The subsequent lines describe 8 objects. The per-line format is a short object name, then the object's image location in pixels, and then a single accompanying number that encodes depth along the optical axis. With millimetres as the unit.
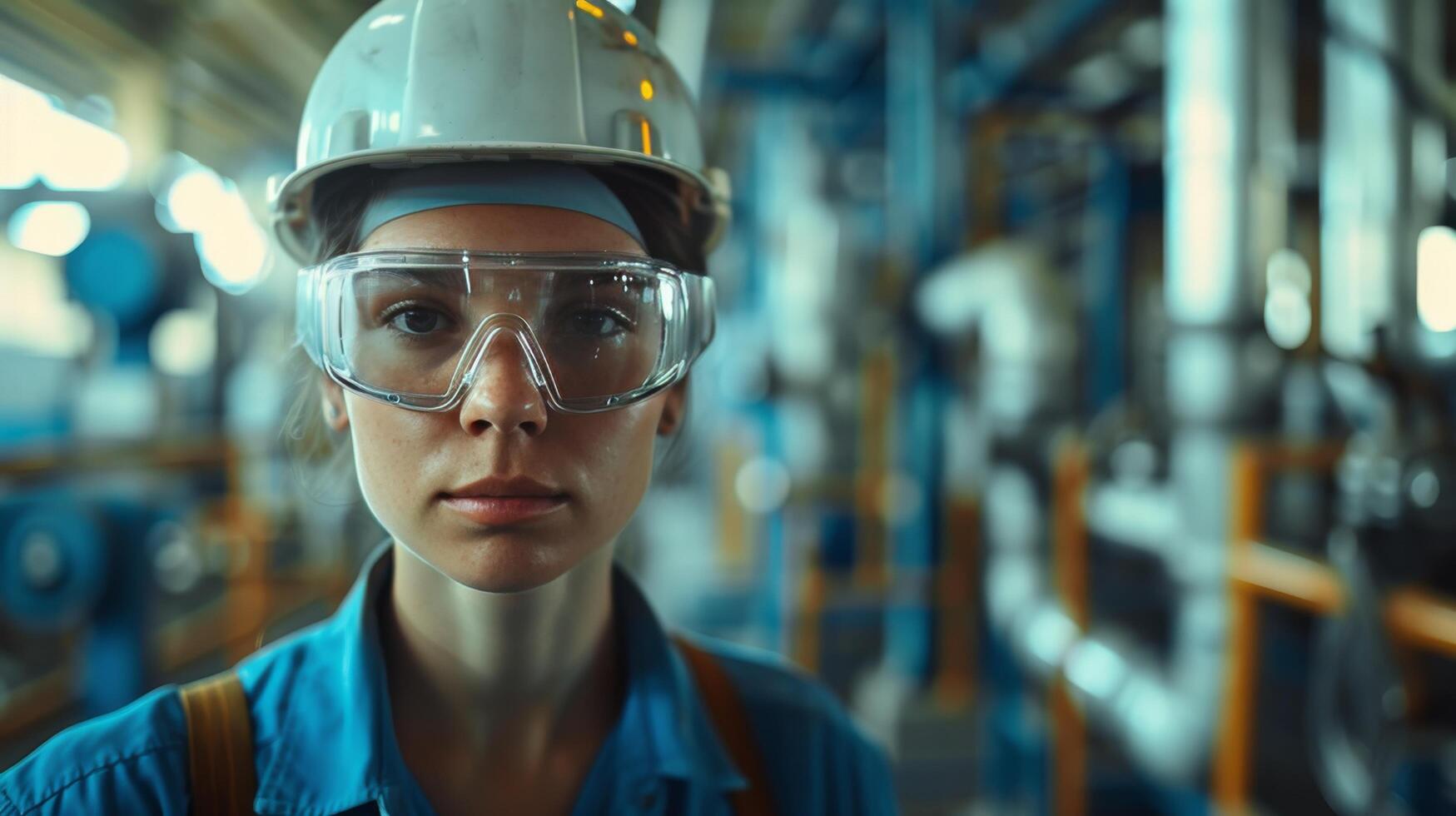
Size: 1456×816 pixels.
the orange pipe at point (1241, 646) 1748
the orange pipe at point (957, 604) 3666
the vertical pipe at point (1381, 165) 1498
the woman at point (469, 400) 634
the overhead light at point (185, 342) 2314
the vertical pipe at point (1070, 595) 2639
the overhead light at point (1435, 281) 1509
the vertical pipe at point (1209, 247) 1590
